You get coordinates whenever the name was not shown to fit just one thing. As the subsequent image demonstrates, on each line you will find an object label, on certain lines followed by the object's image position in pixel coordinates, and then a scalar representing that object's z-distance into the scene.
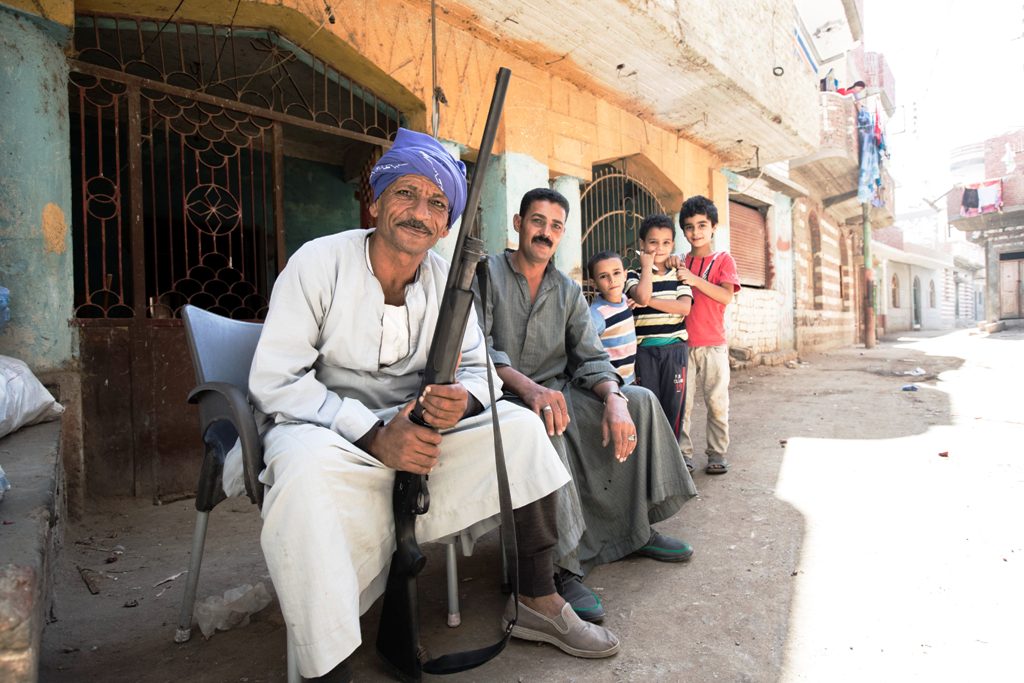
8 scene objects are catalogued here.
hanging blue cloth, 12.60
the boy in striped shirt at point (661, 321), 3.48
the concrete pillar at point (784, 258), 10.68
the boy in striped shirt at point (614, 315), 3.28
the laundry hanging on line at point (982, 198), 21.08
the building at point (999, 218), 21.08
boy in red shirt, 3.66
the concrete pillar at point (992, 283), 22.02
